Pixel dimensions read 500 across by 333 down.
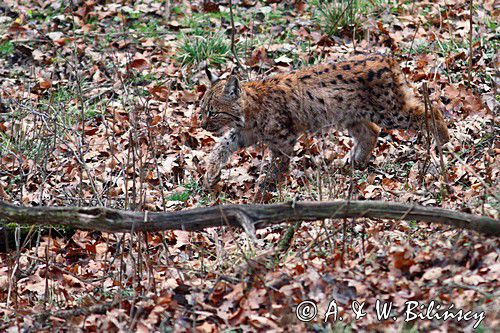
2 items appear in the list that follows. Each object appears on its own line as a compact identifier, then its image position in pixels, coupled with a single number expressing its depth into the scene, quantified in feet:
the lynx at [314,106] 62.44
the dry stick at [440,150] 45.44
